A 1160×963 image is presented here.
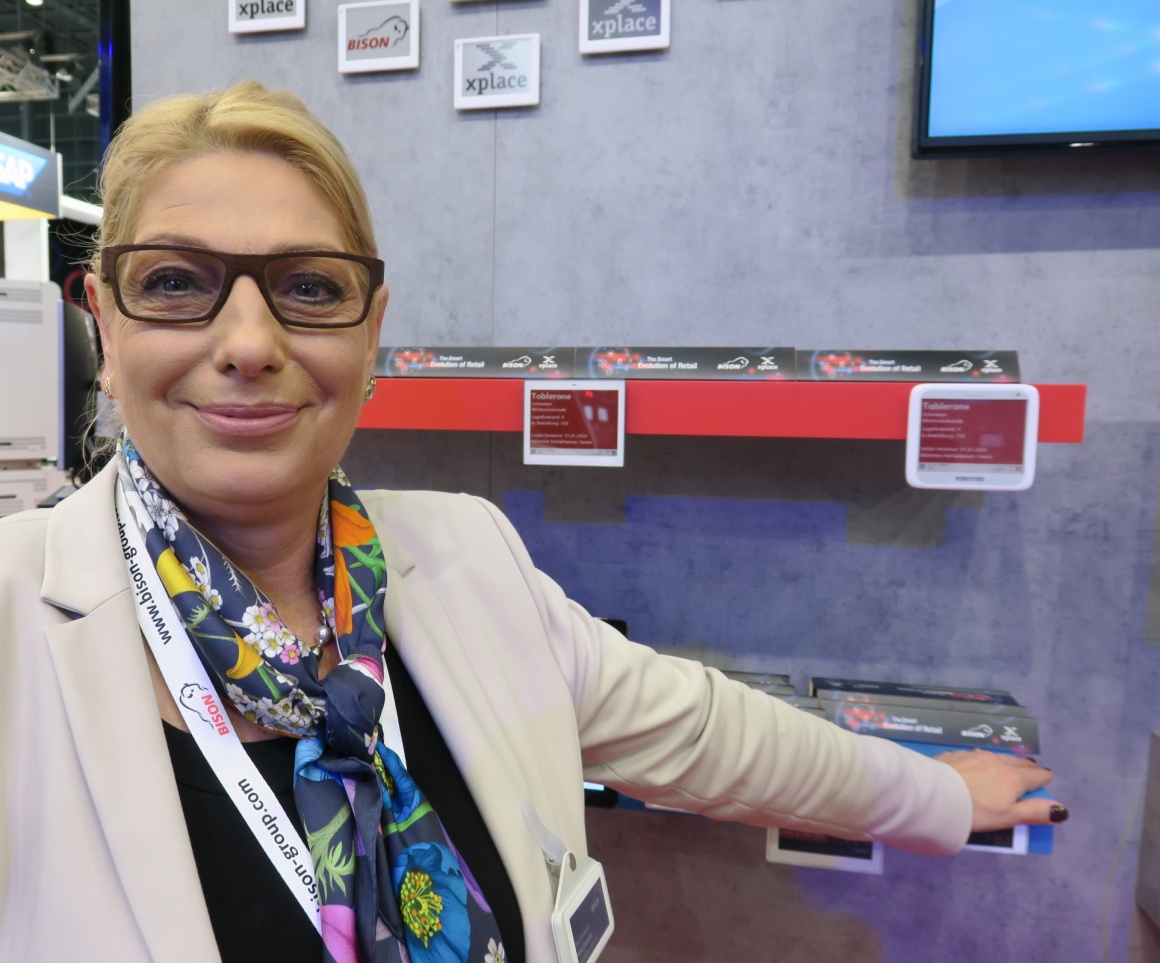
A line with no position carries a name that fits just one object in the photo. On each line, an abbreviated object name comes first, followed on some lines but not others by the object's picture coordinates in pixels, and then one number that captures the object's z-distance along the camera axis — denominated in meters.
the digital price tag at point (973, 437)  1.40
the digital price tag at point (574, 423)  1.54
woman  0.76
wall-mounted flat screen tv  1.52
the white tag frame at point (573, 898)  0.97
